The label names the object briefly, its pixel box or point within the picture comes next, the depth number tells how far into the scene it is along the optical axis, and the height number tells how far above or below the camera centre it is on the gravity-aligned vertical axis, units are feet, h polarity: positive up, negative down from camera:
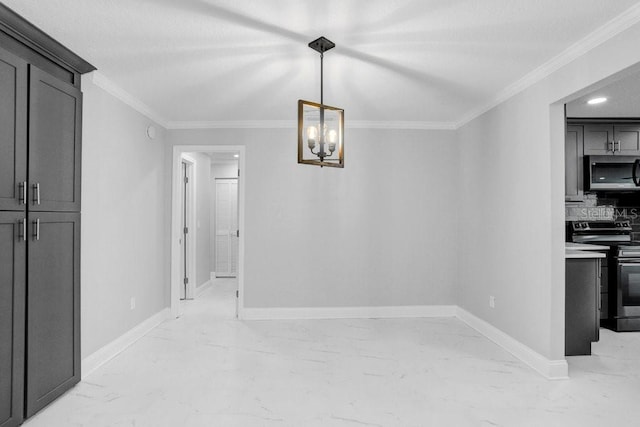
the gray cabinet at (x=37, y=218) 7.13 -0.05
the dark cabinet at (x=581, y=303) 11.03 -2.39
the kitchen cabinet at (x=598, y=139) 14.99 +3.05
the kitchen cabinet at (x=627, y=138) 15.11 +3.11
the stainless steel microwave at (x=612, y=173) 14.73 +1.74
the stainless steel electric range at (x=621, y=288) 13.66 -2.44
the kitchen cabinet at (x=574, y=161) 14.83 +2.18
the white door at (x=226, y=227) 25.72 -0.69
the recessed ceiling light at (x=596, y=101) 12.59 +3.84
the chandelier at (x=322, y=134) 8.51 +1.90
